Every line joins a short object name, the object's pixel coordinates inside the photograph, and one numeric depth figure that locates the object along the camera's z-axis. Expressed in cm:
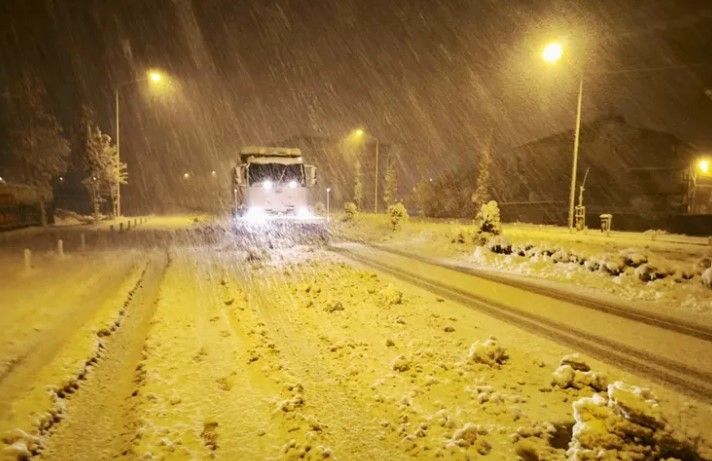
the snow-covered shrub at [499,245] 1584
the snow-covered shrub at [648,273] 1089
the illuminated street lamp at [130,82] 2839
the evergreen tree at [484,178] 4709
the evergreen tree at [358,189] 6781
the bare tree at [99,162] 4144
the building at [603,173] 3556
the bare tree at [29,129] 3391
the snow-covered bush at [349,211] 3647
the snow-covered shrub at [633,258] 1162
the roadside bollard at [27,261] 1280
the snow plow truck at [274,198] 1908
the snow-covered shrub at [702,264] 1061
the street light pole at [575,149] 2022
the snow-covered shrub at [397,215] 2721
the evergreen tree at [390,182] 6500
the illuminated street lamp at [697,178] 3048
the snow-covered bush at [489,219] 1783
